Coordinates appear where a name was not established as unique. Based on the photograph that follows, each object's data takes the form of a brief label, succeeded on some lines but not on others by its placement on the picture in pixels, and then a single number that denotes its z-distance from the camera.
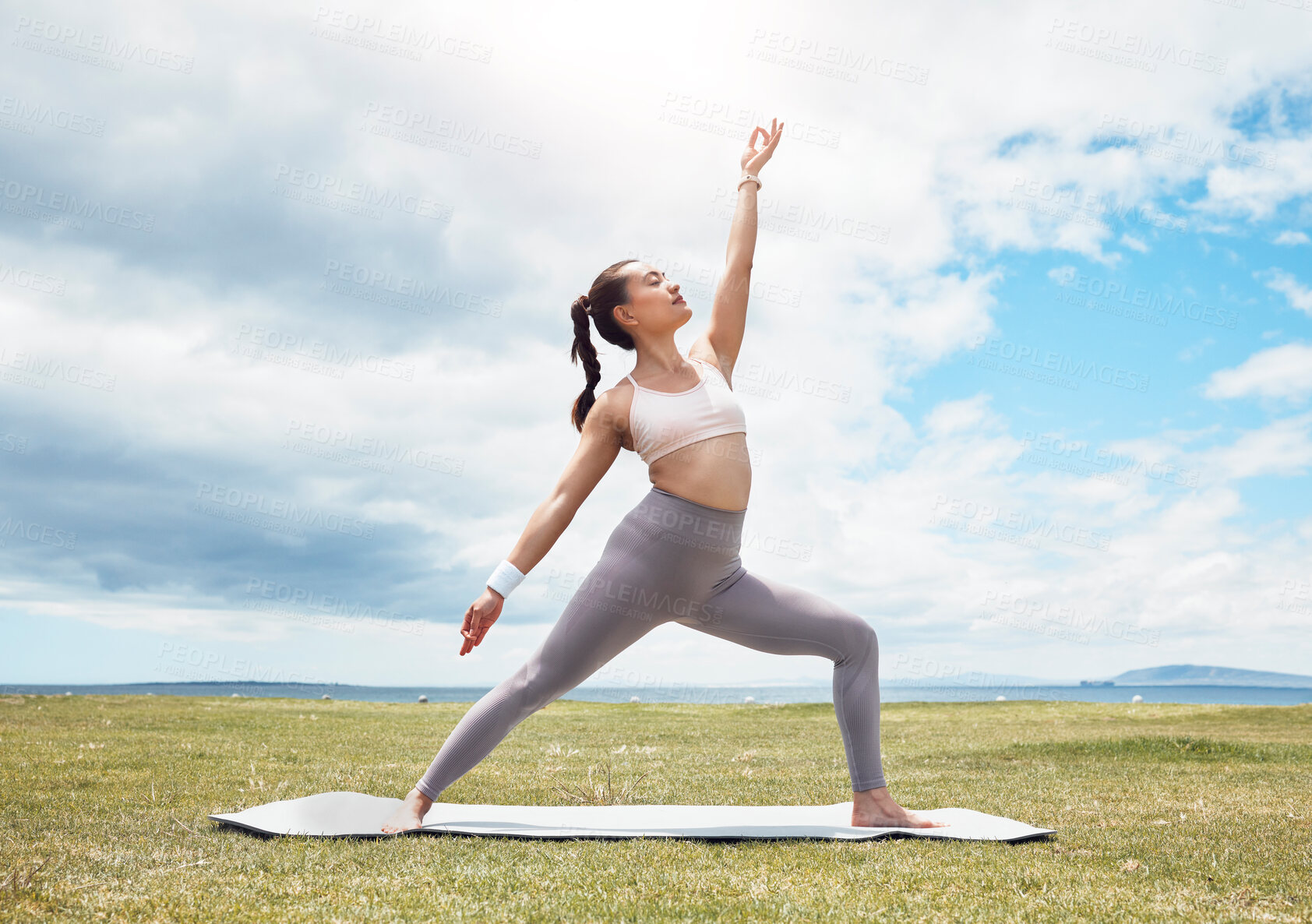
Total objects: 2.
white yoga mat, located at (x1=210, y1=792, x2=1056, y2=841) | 4.44
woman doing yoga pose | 4.50
